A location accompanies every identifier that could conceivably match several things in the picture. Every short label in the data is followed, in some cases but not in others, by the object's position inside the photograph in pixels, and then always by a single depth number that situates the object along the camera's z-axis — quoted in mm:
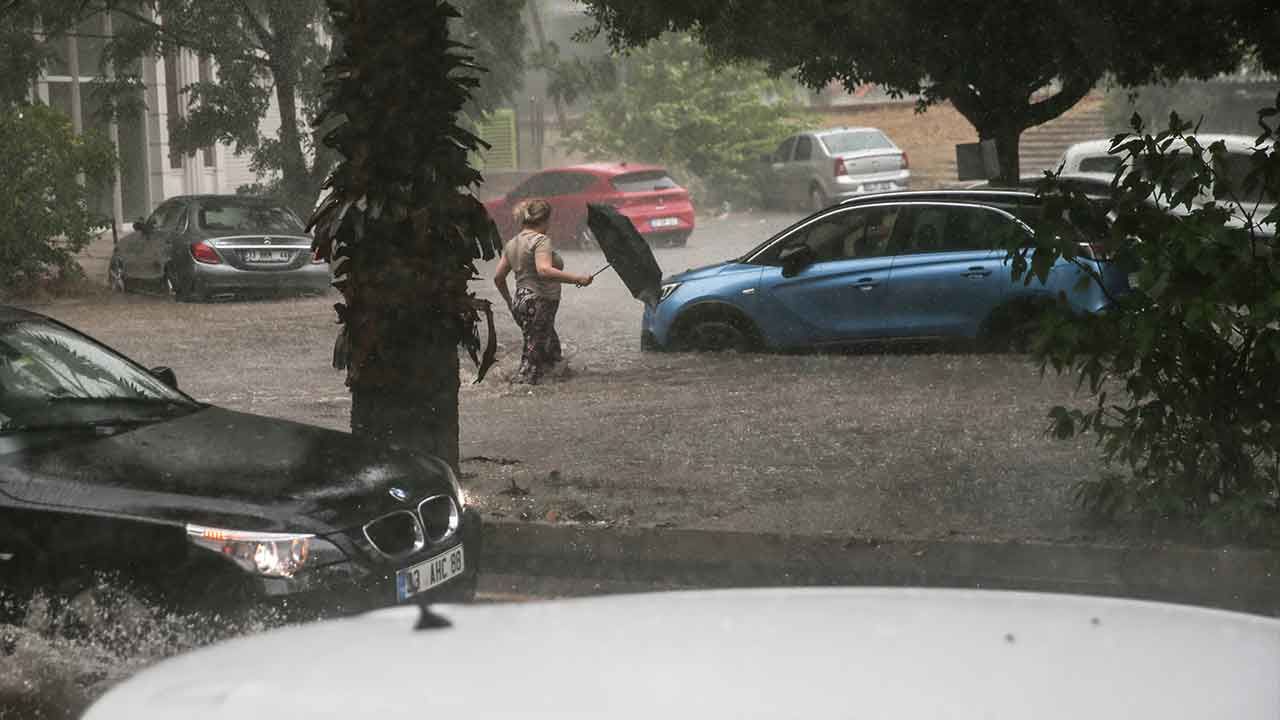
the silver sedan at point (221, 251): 22000
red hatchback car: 29031
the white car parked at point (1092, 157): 21828
